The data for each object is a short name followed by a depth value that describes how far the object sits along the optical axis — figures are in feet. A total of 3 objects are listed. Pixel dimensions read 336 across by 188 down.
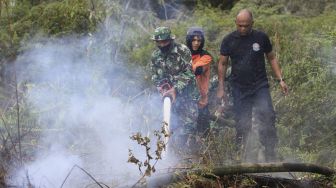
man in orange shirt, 41.98
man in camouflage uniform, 40.24
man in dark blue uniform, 37.87
